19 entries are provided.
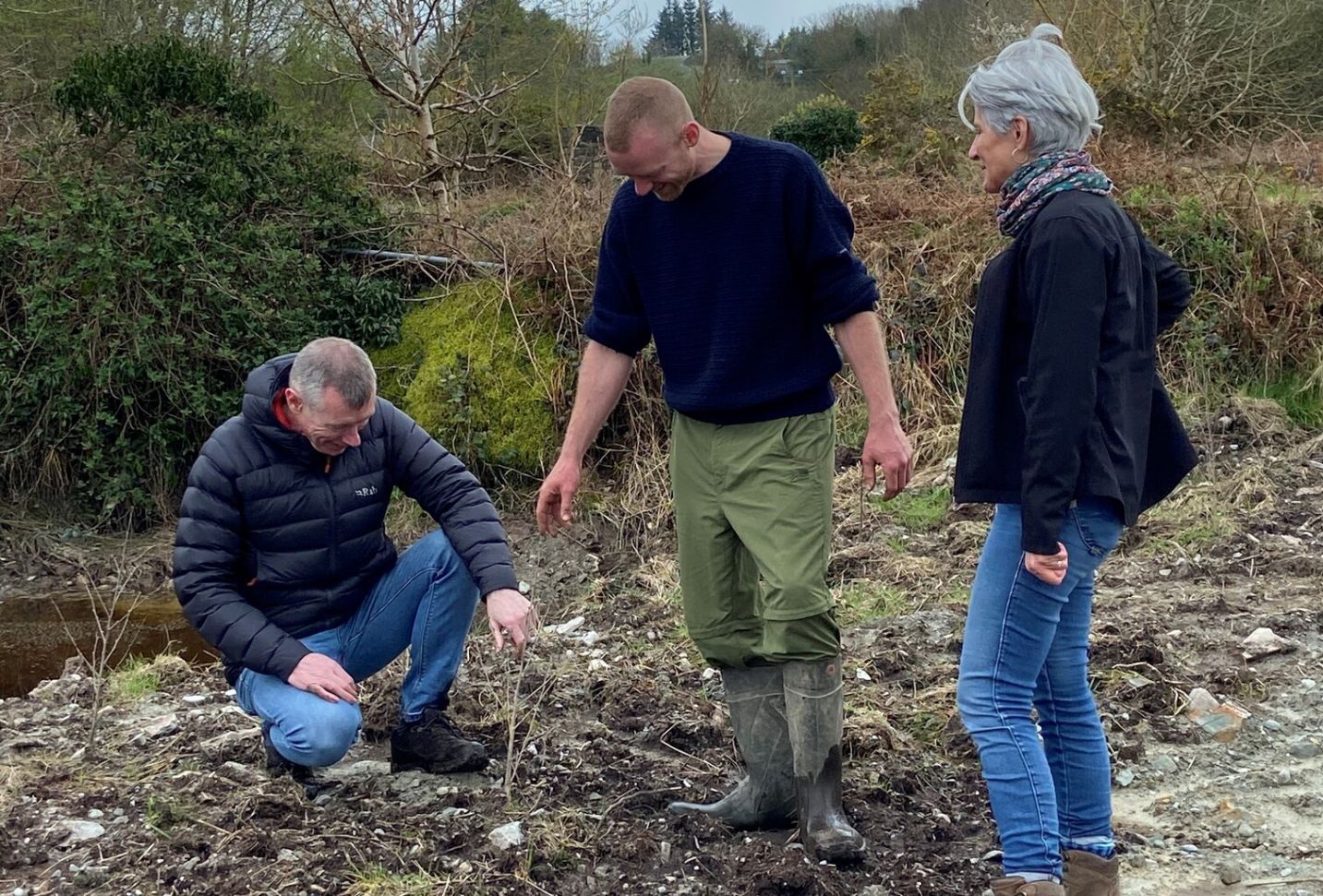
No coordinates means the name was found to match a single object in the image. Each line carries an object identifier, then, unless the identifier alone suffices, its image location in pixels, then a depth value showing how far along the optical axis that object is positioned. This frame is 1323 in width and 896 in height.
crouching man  3.70
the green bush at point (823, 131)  13.98
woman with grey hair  2.55
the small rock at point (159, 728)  4.66
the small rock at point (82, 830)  3.72
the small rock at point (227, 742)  4.40
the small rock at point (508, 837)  3.59
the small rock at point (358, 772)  4.13
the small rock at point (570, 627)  6.11
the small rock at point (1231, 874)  3.34
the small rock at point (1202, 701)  4.42
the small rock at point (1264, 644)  4.86
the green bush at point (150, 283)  8.38
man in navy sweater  3.37
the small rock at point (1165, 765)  4.04
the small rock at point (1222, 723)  4.22
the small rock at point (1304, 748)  4.07
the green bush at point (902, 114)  13.40
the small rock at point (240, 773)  4.09
